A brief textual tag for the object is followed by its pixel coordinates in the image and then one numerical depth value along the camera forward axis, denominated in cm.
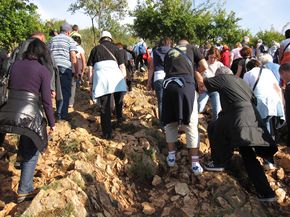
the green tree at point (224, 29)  1427
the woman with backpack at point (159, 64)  404
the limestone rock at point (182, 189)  319
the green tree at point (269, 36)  2453
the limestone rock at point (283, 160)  367
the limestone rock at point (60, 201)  243
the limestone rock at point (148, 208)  293
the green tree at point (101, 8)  1438
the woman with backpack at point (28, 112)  251
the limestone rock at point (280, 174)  349
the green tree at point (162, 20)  1237
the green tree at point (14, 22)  655
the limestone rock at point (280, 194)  316
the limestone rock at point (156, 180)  333
